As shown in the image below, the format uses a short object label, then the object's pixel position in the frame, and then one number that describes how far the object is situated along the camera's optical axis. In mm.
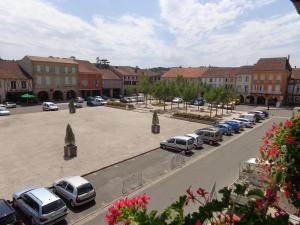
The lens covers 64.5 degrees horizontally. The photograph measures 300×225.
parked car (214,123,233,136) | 25641
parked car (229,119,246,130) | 28388
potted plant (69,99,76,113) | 36728
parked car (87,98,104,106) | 46419
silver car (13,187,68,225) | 10008
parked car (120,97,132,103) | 51616
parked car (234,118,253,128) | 30312
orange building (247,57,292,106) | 50344
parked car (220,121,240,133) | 27036
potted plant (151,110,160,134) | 25469
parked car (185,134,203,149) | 20183
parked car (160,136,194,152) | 19047
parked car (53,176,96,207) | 11492
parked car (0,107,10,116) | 33956
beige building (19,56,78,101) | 47000
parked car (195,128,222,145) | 21859
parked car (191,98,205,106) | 50488
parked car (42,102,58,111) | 38969
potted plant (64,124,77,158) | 17672
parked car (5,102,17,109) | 40522
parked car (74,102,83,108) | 42400
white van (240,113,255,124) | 32178
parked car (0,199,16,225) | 9734
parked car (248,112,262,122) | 34319
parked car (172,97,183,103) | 52119
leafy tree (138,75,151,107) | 49688
